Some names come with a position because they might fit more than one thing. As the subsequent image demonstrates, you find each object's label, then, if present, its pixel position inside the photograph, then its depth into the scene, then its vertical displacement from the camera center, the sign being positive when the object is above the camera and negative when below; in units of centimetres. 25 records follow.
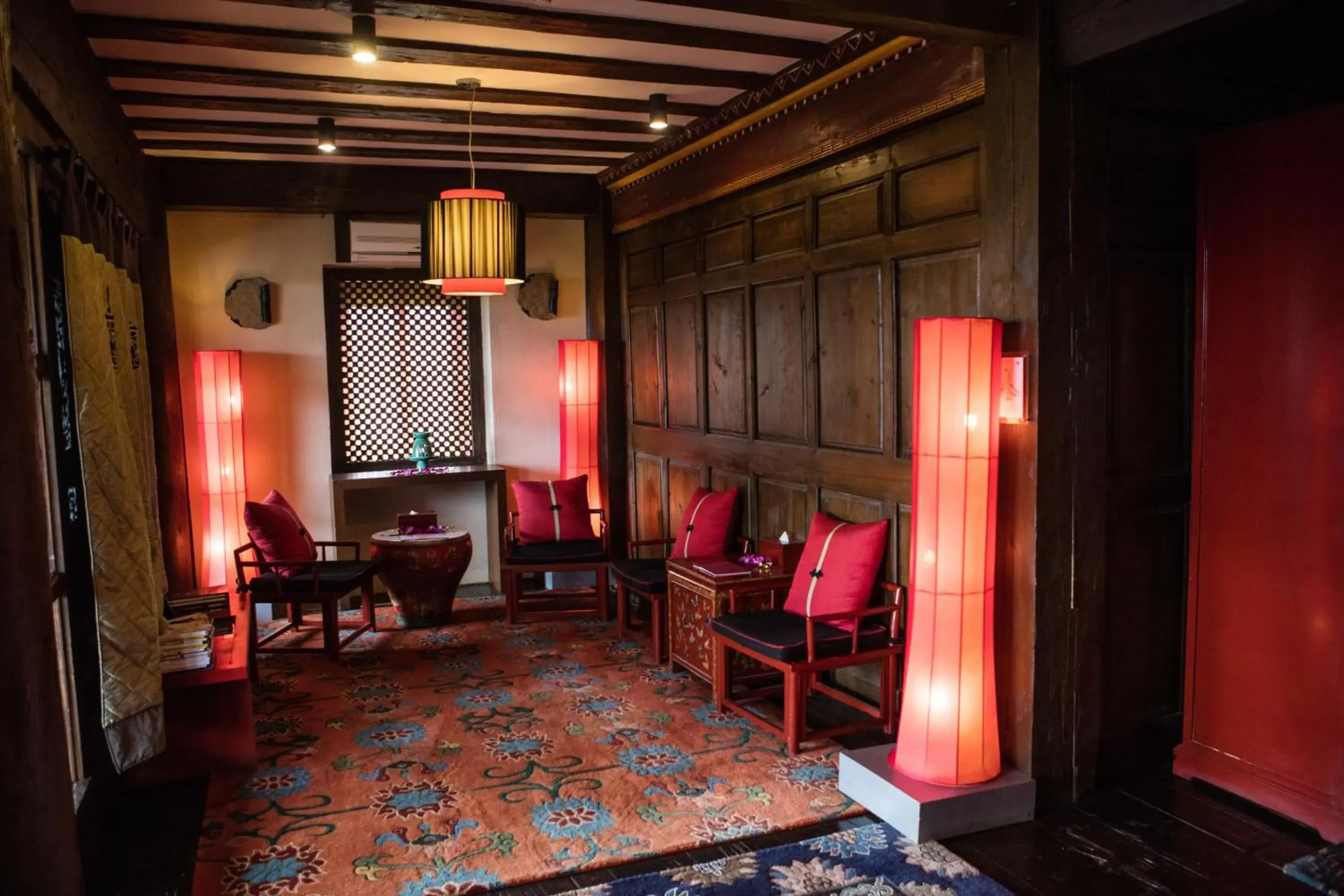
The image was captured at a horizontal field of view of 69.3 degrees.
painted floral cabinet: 446 -111
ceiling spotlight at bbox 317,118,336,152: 502 +130
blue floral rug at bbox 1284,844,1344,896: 283 -151
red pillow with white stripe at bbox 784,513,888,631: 402 -83
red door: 313 -39
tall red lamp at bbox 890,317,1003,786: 316 -59
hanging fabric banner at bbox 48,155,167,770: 299 -36
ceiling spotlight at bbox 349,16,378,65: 354 +126
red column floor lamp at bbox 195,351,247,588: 614 -45
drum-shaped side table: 588 -115
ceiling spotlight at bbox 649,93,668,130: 475 +131
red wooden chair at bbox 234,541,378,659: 534 -111
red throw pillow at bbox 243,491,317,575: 540 -83
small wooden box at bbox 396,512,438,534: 617 -91
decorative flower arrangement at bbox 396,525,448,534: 612 -93
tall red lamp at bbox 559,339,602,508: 664 -19
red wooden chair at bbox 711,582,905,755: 387 -112
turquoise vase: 697 -49
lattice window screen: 695 +9
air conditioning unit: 672 +98
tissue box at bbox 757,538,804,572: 459 -86
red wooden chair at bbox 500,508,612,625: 592 -112
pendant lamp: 422 +63
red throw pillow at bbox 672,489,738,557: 518 -81
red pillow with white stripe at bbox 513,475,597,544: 619 -86
